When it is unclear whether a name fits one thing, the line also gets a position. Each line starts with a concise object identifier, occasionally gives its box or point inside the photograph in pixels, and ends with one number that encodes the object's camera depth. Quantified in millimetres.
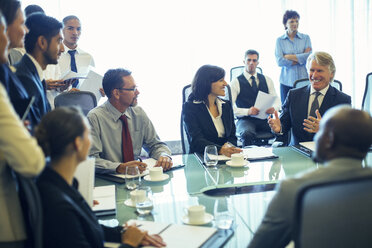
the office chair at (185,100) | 3162
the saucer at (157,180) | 2192
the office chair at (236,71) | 4945
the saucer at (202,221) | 1638
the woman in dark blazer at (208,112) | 3035
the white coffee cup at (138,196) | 1841
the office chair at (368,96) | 3387
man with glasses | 2615
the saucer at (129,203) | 1865
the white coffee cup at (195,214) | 1636
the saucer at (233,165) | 2402
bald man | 1245
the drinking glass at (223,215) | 1609
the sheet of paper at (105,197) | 1818
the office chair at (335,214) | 1077
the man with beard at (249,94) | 4188
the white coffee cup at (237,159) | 2426
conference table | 1720
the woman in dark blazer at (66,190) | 1297
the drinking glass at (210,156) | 2334
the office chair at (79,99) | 2943
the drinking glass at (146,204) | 1785
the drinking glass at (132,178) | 1977
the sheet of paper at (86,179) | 1643
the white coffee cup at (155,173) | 2215
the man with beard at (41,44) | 1949
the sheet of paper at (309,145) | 2665
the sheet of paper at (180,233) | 1473
